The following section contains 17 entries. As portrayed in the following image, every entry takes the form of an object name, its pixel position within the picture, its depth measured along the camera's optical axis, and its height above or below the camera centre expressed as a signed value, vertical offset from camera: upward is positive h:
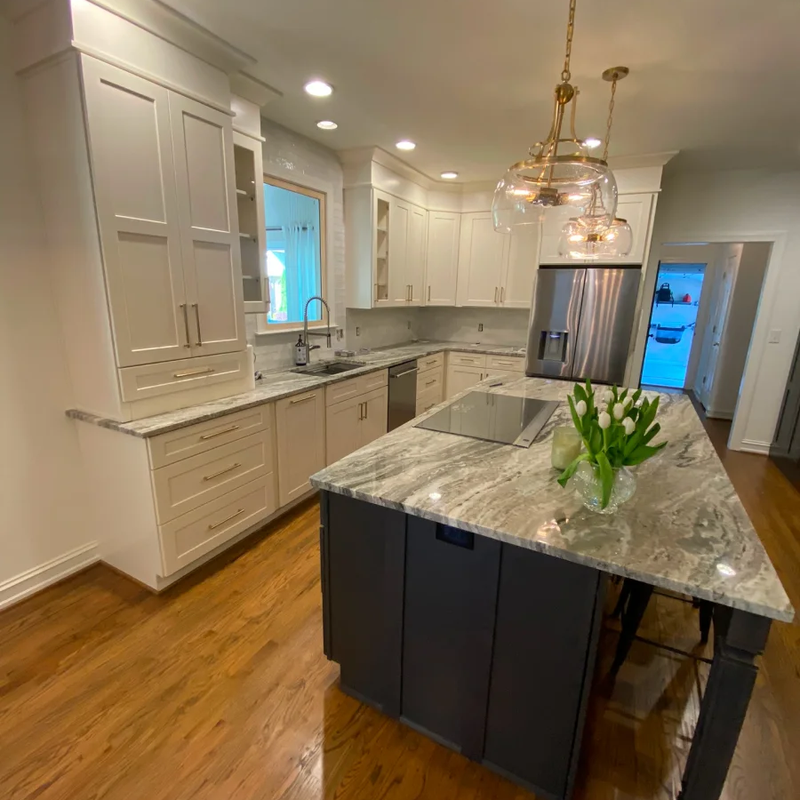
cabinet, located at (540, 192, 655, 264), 3.66 +0.77
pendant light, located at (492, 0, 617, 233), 1.50 +0.45
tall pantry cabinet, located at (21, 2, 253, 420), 1.75 +0.31
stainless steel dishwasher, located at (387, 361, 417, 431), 3.86 -0.86
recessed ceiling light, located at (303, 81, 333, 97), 2.42 +1.16
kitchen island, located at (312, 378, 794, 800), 1.03 -0.79
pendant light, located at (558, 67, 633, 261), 2.15 +0.39
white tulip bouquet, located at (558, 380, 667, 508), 1.17 -0.36
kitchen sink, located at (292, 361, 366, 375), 3.42 -0.57
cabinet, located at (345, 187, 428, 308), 3.75 +0.46
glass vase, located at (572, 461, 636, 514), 1.24 -0.52
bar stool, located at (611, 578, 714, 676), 1.55 -1.17
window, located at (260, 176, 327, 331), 3.21 +0.35
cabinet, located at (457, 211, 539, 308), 4.49 +0.38
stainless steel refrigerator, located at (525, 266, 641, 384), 3.82 -0.15
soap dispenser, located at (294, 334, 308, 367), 3.42 -0.45
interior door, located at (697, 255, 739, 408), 5.34 -0.26
